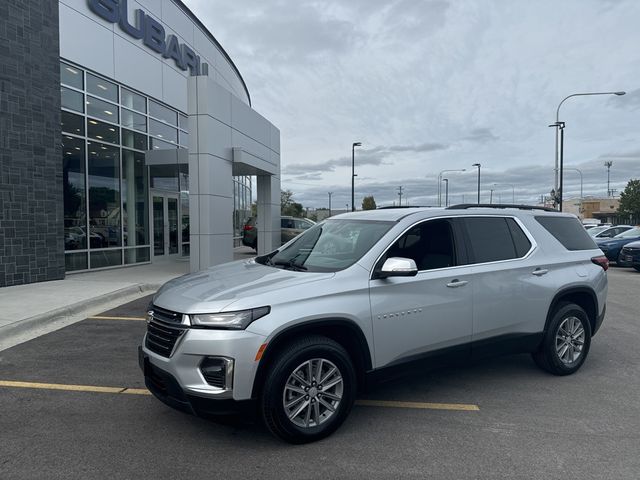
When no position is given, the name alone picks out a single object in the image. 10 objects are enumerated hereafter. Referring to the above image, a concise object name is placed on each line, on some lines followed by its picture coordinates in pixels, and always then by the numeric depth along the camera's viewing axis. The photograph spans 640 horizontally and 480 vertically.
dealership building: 10.23
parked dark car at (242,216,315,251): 20.39
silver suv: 3.25
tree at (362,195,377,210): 71.75
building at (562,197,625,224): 98.94
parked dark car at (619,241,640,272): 15.44
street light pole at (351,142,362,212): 35.74
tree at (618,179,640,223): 57.94
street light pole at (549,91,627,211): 27.41
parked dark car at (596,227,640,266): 17.78
